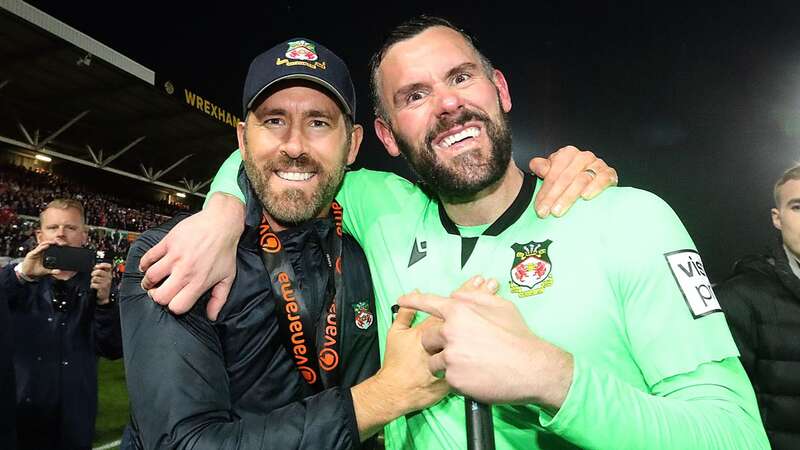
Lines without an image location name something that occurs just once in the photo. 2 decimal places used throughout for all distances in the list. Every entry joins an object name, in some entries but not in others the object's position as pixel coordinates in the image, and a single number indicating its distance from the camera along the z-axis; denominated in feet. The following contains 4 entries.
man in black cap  1.52
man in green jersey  1.21
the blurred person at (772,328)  3.12
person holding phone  4.29
